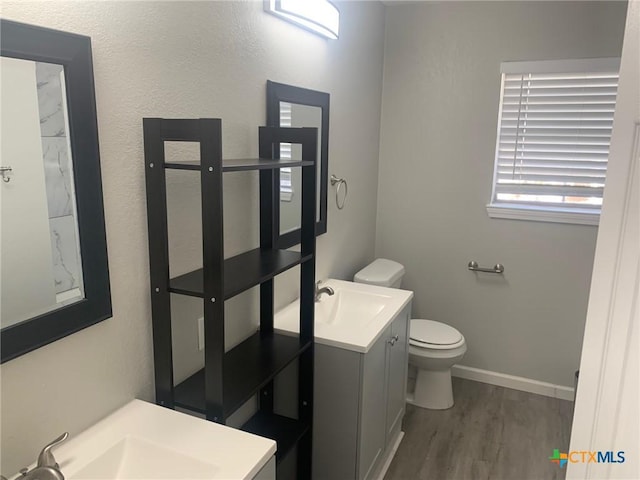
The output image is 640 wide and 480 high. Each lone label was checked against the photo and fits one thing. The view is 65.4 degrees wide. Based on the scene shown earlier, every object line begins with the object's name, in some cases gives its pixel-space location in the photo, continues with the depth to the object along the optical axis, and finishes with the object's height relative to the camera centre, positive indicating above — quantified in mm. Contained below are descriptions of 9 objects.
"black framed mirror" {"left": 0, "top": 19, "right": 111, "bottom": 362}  1103 -112
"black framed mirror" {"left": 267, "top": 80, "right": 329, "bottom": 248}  2092 +61
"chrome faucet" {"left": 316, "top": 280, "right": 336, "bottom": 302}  2416 -680
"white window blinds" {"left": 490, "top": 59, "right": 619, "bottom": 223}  2855 +118
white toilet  2896 -1146
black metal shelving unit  1387 -423
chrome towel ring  2740 -219
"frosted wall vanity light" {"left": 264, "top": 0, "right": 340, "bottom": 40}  1924 +538
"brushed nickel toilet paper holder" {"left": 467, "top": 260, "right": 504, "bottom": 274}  3204 -746
